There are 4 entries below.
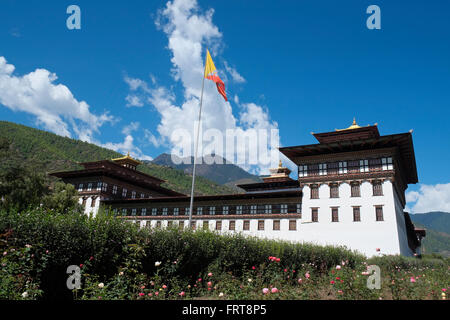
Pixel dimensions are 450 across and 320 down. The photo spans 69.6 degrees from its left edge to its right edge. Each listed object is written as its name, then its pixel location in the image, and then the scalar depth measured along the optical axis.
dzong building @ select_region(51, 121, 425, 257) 34.38
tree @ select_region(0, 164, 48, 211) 35.69
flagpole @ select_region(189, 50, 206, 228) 24.71
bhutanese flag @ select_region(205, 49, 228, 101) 25.69
